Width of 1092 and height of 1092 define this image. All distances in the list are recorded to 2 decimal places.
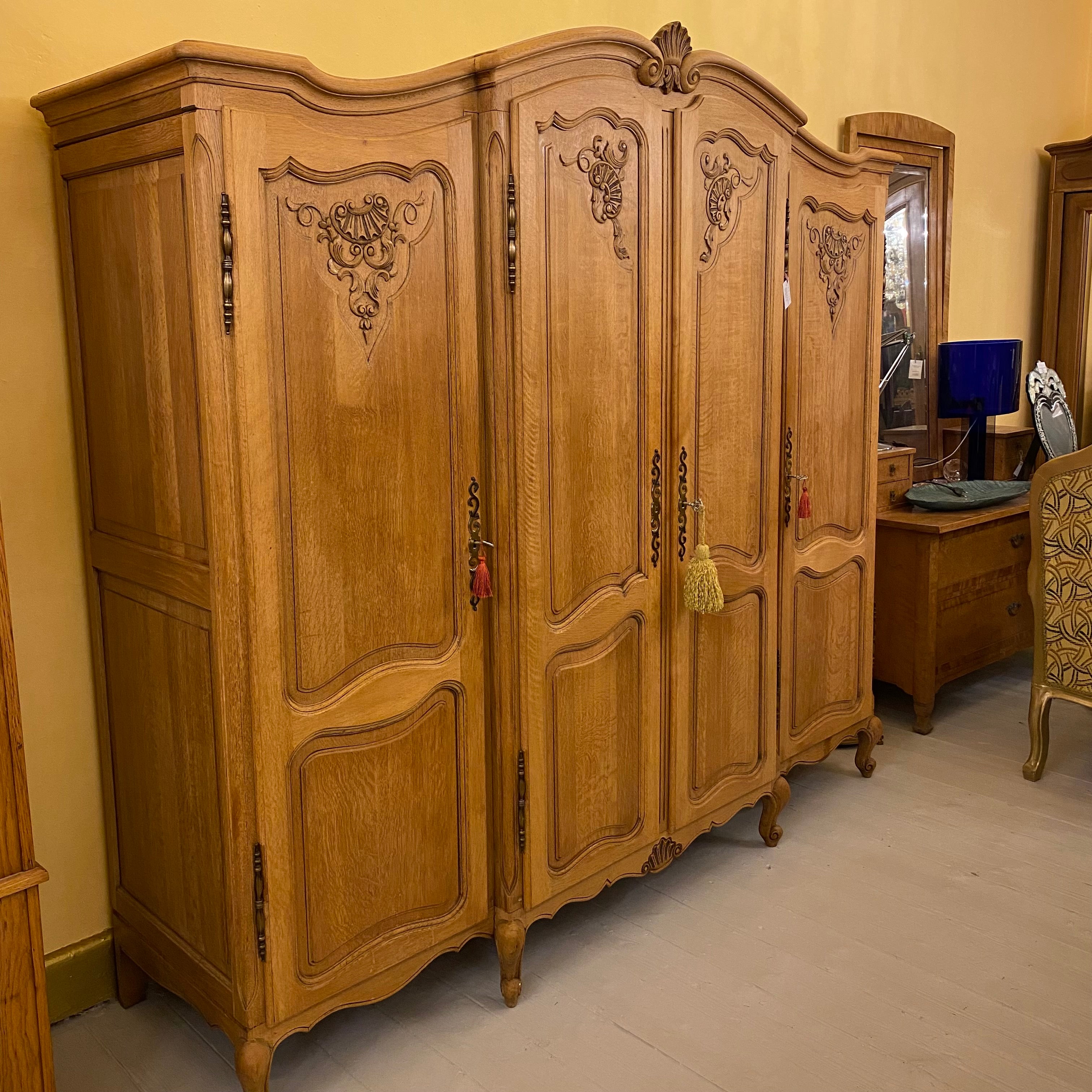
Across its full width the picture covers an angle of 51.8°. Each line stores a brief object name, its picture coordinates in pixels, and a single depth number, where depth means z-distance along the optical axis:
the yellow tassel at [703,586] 2.43
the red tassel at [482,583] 2.06
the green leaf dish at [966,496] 3.73
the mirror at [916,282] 3.98
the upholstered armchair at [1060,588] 3.09
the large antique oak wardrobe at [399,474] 1.75
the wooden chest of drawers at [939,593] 3.57
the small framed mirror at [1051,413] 4.20
